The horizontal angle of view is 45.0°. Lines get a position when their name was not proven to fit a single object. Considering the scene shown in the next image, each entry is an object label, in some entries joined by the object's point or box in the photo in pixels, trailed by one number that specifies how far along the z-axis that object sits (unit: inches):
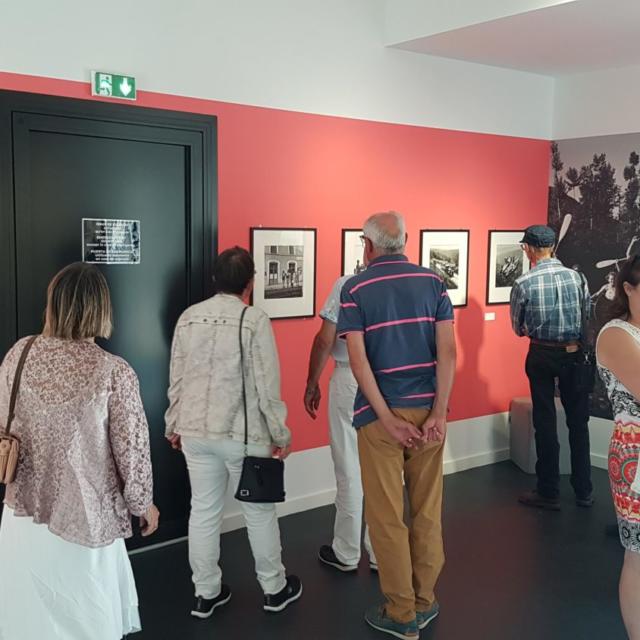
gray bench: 230.4
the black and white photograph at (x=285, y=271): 182.4
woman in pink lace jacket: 101.0
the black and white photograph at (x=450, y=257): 220.7
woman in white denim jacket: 136.1
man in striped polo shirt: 131.1
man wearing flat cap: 200.7
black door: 146.3
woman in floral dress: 112.3
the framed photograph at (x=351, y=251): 199.9
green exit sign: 150.9
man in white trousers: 154.4
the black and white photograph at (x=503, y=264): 240.2
